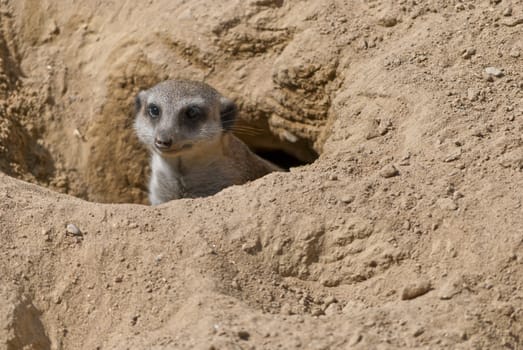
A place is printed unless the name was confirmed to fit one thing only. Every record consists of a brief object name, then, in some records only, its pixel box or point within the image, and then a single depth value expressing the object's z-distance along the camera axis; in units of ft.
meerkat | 31.35
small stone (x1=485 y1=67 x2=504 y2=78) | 25.27
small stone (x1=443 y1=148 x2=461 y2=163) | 22.23
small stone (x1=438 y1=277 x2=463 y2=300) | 18.25
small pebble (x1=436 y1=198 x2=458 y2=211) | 20.53
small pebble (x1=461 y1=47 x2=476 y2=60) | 26.53
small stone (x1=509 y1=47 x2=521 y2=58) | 25.94
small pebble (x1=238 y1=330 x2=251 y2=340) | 17.48
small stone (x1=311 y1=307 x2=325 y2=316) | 19.38
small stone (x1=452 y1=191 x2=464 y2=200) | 20.83
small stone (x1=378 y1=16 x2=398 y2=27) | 29.71
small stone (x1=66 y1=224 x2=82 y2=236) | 21.42
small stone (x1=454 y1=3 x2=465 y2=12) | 28.63
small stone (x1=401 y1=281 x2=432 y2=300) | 18.80
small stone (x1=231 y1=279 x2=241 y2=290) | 19.67
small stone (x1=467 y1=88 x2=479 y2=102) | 24.53
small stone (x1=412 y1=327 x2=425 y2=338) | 17.35
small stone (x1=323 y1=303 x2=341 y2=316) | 19.17
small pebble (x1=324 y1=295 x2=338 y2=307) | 19.66
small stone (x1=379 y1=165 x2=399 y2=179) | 22.21
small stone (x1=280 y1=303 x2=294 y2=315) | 19.13
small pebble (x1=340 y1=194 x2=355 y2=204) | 21.49
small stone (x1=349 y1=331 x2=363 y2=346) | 17.17
